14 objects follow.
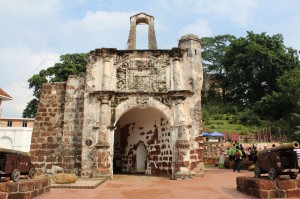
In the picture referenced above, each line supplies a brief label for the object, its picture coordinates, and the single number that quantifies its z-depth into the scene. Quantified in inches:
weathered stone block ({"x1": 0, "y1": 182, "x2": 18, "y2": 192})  228.7
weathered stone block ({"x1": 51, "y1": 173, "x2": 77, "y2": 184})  346.0
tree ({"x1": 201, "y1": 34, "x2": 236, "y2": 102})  1670.8
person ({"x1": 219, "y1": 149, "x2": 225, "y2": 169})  654.5
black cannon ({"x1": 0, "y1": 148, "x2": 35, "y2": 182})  253.0
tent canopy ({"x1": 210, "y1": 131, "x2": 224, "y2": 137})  954.7
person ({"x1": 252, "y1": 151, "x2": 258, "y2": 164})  562.1
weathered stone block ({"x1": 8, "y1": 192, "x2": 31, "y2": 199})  232.1
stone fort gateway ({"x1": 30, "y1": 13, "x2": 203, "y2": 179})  444.1
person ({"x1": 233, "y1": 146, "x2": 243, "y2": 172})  506.6
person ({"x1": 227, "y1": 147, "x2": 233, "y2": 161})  606.9
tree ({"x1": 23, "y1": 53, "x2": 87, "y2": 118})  1272.1
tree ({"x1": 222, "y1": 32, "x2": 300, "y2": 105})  1391.5
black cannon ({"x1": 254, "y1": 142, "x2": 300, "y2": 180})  248.5
